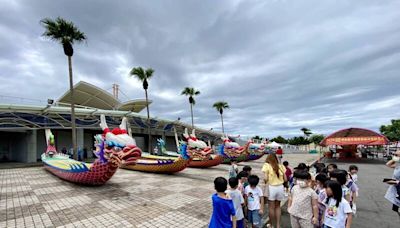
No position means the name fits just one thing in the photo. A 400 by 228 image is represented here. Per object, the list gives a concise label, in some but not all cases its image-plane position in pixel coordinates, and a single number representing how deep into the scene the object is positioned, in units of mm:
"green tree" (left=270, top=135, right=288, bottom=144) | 64838
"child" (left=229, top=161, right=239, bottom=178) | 7012
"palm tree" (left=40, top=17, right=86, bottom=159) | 14469
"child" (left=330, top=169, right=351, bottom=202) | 3242
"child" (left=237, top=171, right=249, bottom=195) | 4072
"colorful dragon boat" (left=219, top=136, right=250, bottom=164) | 16234
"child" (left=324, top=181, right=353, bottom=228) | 2670
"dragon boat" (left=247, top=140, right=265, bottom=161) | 19291
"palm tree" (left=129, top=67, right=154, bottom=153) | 22047
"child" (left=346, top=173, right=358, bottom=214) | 3901
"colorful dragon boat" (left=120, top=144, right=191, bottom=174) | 11266
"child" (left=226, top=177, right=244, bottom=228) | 3232
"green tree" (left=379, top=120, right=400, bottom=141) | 36156
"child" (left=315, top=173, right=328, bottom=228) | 3222
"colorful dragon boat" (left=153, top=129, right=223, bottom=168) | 12828
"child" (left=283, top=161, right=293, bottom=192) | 6453
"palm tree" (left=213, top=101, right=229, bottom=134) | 38000
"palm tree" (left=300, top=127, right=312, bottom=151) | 69475
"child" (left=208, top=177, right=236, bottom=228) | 2811
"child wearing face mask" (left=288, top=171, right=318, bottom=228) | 2993
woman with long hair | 3895
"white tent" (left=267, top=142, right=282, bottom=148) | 21916
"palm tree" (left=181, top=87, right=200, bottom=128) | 30269
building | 16703
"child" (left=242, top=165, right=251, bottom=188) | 4177
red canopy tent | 21391
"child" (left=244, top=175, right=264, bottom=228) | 3598
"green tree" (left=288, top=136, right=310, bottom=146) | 63719
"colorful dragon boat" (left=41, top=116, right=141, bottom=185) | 6629
